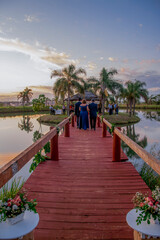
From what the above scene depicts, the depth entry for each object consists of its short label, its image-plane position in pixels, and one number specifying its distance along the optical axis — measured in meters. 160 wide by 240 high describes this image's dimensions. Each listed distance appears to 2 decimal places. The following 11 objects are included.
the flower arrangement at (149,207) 1.62
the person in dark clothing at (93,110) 9.86
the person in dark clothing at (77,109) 10.76
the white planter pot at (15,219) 1.59
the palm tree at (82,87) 29.64
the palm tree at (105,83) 31.78
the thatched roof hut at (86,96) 31.14
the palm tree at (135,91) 39.31
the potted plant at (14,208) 1.58
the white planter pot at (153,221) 1.64
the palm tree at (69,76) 29.30
